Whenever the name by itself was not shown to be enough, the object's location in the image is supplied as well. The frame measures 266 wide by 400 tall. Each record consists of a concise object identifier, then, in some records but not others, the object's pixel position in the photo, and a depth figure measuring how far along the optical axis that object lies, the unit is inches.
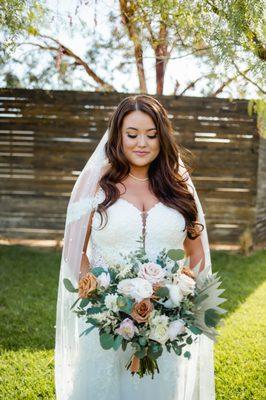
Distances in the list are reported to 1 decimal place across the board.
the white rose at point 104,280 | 78.1
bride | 95.0
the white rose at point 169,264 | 81.7
